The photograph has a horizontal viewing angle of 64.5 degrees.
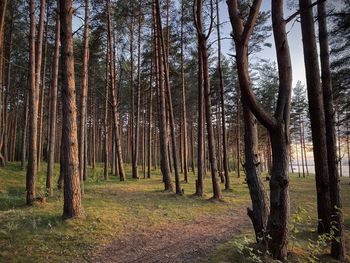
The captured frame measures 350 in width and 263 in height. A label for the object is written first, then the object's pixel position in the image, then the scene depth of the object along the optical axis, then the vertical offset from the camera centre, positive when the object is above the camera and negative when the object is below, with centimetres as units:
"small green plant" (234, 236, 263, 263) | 511 -187
